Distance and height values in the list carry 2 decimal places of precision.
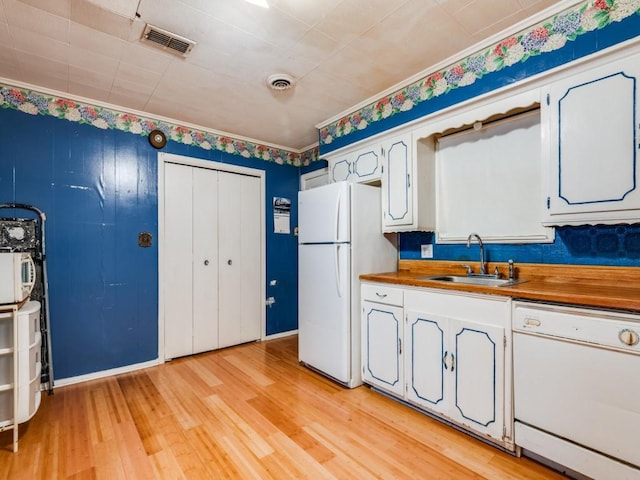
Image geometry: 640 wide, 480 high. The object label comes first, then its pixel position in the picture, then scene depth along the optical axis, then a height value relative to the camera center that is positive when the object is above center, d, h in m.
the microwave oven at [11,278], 1.80 -0.21
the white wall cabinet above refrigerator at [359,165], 2.80 +0.67
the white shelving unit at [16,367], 1.82 -0.74
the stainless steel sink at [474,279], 2.11 -0.29
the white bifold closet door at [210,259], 3.28 -0.22
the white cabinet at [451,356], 1.74 -0.74
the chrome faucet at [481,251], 2.28 -0.10
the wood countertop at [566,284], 1.43 -0.26
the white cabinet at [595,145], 1.54 +0.46
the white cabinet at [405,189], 2.52 +0.39
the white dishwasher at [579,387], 1.36 -0.69
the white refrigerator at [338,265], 2.61 -0.23
